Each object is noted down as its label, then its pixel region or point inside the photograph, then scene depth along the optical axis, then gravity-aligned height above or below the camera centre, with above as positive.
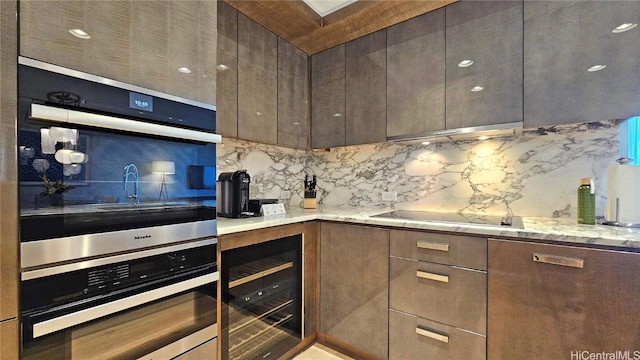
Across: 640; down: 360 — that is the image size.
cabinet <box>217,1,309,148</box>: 1.84 +0.71
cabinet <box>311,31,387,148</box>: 2.16 +0.71
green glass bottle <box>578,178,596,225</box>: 1.54 -0.13
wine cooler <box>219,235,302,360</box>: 1.49 -0.73
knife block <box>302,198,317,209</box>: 2.44 -0.22
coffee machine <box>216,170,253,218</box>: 1.84 -0.10
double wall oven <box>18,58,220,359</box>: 0.87 -0.15
